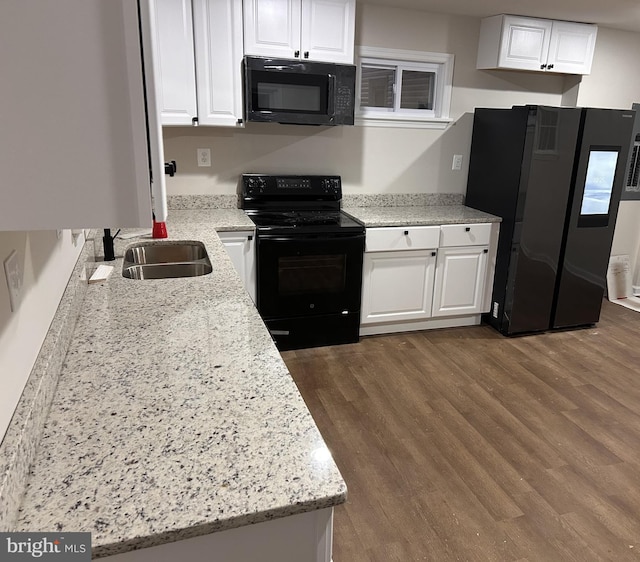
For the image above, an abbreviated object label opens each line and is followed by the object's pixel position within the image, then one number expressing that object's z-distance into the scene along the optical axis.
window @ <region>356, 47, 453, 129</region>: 3.68
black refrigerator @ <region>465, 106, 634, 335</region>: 3.39
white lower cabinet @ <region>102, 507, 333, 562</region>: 0.82
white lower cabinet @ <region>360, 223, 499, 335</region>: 3.46
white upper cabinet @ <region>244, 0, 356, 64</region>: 2.98
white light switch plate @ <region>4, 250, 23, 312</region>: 0.93
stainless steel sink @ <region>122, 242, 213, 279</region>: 2.44
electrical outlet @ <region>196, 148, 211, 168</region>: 3.42
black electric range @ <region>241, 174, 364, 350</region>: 3.18
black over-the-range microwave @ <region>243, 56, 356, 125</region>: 3.03
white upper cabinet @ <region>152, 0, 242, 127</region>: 2.85
